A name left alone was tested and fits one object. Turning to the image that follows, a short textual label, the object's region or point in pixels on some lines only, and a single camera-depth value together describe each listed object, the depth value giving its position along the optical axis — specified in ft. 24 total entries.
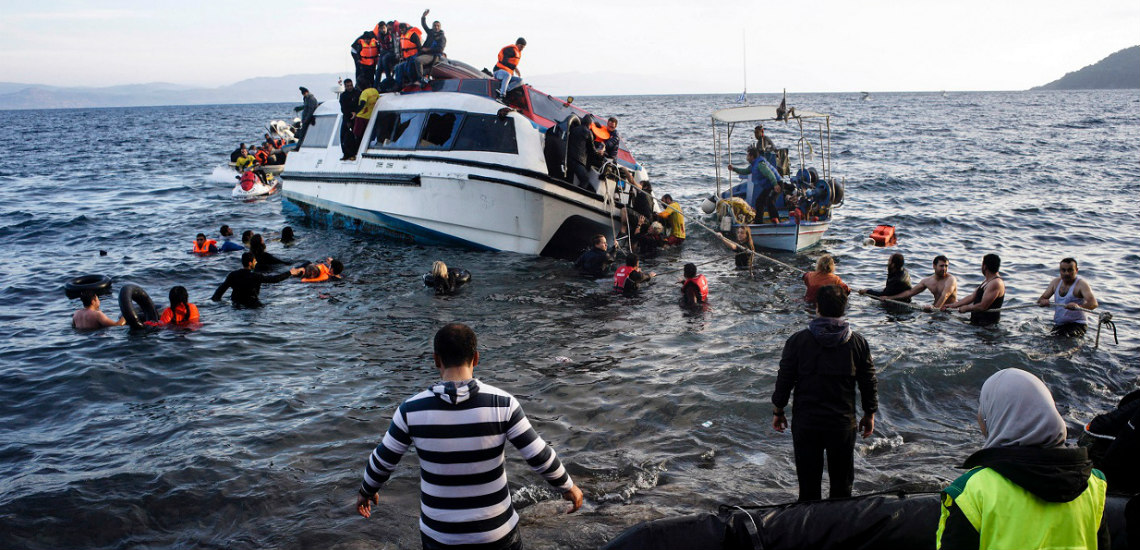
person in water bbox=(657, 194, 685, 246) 54.34
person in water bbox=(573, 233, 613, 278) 44.09
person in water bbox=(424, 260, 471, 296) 40.73
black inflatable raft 13.33
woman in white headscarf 8.92
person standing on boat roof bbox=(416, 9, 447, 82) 54.75
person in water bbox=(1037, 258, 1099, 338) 31.83
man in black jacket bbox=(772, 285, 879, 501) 15.71
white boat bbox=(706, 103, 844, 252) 49.26
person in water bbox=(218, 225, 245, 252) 55.06
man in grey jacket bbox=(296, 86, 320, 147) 64.87
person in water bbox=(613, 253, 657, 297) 40.96
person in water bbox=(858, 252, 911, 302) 37.93
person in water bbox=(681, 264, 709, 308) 38.19
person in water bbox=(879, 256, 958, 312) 36.42
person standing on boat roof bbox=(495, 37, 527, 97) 48.88
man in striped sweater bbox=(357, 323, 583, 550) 11.10
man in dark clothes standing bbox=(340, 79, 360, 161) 54.95
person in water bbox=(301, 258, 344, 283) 45.11
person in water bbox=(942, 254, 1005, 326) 33.76
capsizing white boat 45.42
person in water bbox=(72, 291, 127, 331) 36.52
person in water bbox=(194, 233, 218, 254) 55.06
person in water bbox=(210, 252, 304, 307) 40.34
